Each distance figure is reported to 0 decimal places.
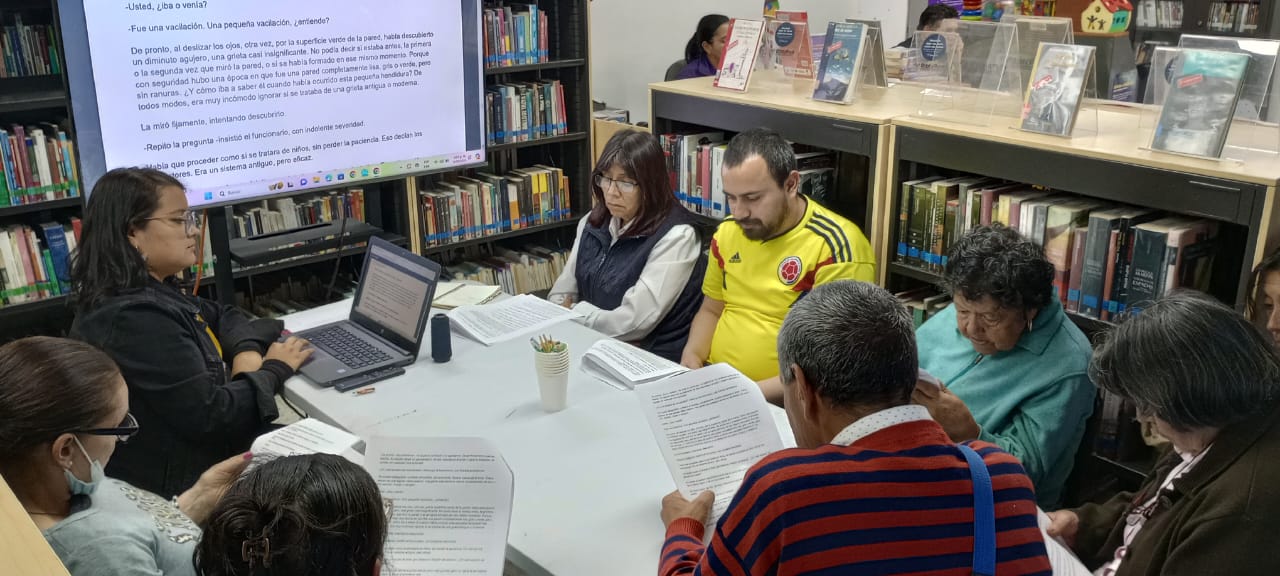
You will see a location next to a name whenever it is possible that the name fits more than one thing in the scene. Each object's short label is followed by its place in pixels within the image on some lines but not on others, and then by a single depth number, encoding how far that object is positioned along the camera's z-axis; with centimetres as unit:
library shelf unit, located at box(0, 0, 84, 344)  316
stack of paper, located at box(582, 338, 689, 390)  226
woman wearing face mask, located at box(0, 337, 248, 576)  130
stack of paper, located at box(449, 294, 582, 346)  261
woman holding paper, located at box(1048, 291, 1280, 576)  139
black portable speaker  241
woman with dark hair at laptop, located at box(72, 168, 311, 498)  205
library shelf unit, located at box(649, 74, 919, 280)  281
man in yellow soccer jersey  263
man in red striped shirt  121
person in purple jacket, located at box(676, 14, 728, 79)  529
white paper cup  208
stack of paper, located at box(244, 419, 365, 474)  187
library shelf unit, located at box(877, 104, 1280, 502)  206
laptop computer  237
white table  162
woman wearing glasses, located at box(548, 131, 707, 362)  294
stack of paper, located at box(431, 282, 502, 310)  283
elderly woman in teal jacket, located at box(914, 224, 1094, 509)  196
